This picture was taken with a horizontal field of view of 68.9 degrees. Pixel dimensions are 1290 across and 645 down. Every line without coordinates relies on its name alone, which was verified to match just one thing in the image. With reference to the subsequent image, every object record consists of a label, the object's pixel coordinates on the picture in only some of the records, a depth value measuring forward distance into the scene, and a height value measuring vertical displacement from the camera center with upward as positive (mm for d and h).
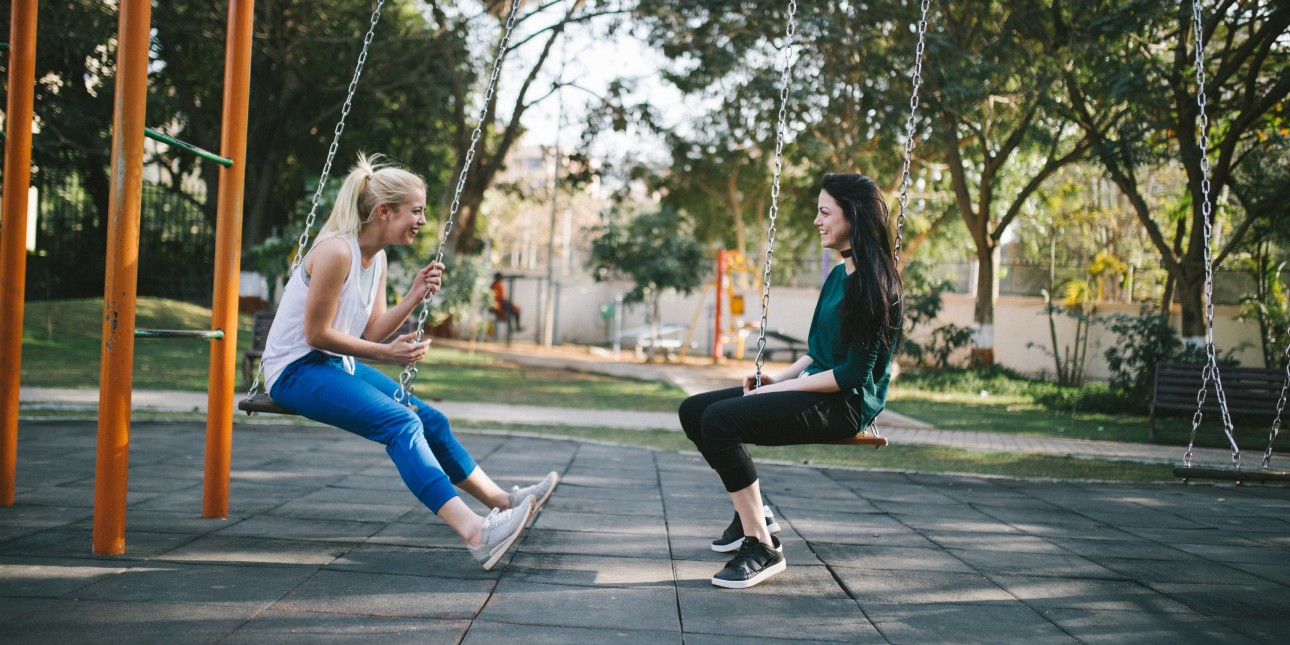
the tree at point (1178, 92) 11203 +3154
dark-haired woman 3473 -256
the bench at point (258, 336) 10281 -540
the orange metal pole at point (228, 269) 4109 +72
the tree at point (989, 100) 12914 +3486
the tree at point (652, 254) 17953 +1046
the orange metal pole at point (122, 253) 3584 +102
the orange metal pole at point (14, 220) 4176 +237
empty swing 3908 -410
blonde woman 3395 -214
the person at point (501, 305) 22984 -107
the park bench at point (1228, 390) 9336 -517
